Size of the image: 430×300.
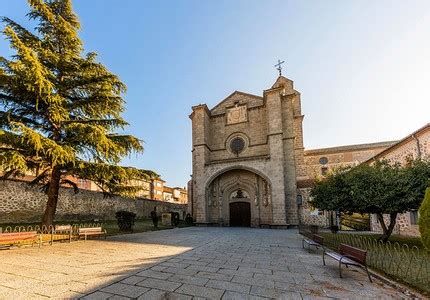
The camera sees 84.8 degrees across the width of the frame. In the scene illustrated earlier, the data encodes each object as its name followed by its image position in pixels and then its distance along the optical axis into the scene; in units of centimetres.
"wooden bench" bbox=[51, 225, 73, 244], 912
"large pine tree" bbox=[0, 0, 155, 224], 826
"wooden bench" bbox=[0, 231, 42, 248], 682
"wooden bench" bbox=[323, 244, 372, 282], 472
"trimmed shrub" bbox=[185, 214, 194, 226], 2236
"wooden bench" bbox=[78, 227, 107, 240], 962
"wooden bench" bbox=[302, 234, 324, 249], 750
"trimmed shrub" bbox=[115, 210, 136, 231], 1409
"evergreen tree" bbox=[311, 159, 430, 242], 870
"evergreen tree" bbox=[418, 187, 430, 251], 473
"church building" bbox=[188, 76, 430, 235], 2042
